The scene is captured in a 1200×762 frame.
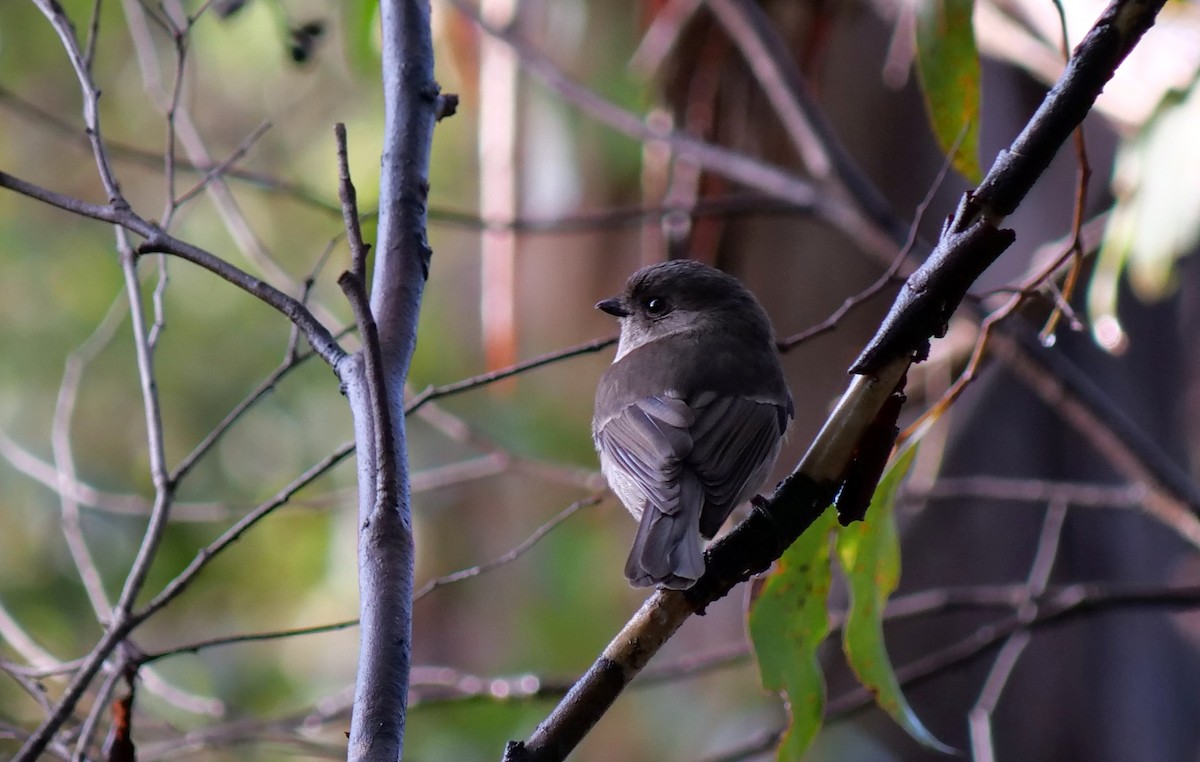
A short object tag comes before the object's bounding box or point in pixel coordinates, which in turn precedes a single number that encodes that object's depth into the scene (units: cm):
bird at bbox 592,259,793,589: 516
